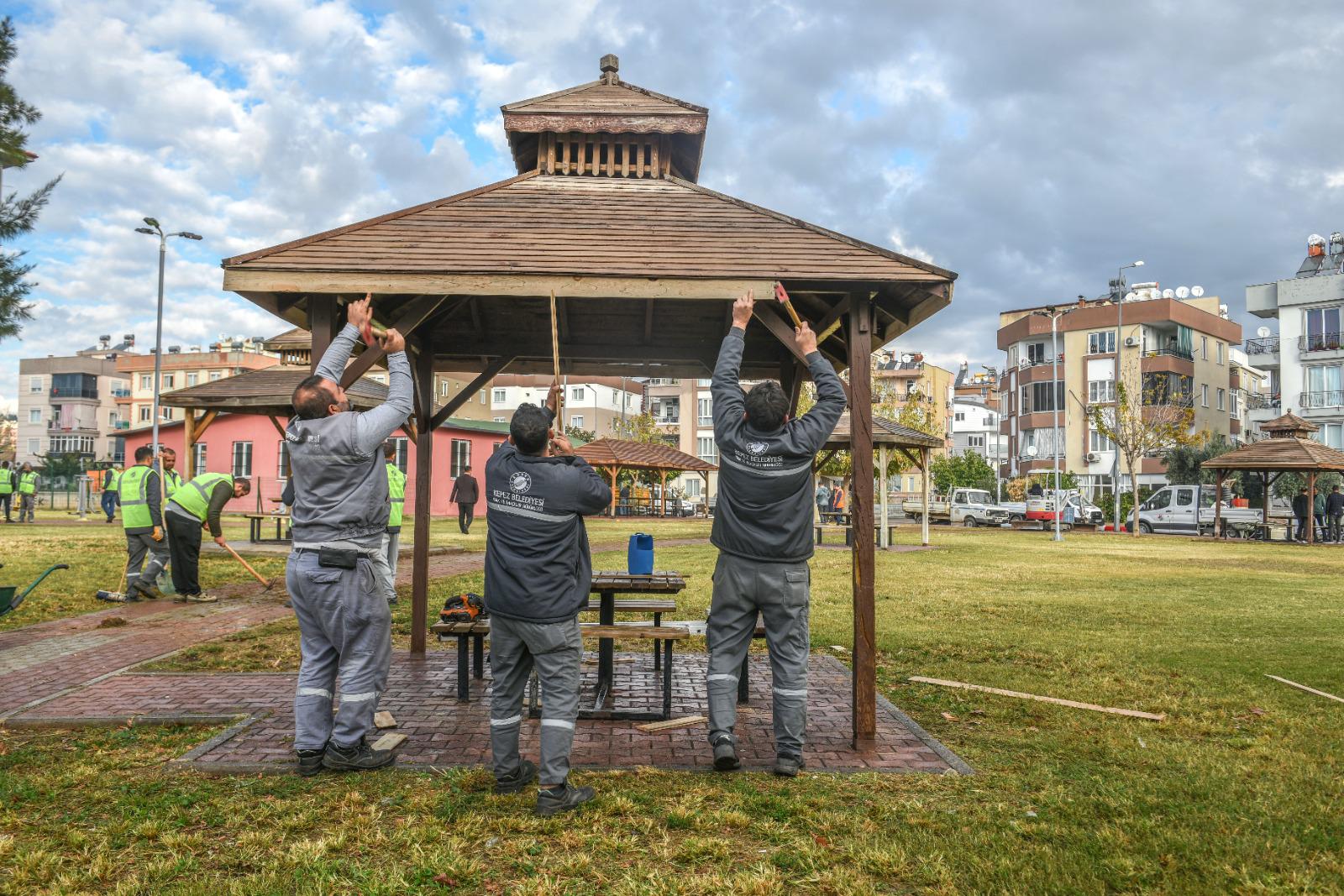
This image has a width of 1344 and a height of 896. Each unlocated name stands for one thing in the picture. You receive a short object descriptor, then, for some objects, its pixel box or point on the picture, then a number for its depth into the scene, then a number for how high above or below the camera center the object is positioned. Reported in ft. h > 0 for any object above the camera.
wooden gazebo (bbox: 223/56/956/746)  19.54 +4.83
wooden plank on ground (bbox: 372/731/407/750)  17.26 -4.91
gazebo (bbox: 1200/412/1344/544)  92.99 +3.52
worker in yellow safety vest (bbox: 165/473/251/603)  37.11 -1.57
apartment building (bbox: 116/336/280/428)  252.42 +31.75
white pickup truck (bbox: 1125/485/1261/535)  118.62 -2.81
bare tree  126.31 +9.88
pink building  125.29 +4.44
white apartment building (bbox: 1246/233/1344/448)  155.53 +25.49
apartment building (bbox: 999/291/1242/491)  181.98 +25.06
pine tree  43.96 +14.26
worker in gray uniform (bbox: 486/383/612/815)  15.17 -1.62
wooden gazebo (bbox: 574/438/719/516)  118.93 +3.64
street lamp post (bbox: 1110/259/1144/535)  124.77 +30.09
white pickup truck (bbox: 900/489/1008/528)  134.41 -3.43
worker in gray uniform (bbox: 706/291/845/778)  16.85 -1.21
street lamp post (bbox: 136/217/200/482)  92.94 +19.24
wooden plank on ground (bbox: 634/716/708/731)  19.98 -5.24
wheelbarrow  24.61 -3.25
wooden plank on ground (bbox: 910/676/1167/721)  21.58 -5.32
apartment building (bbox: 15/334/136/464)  290.76 +24.08
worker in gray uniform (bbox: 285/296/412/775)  16.17 -1.70
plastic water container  21.91 -1.74
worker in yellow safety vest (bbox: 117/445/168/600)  38.32 -1.75
